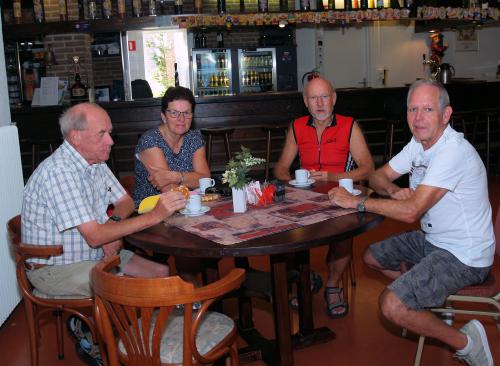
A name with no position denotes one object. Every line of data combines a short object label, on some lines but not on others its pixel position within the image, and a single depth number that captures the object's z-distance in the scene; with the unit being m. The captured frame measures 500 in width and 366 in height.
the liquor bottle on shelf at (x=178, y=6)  7.76
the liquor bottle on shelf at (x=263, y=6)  7.71
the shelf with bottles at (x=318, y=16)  7.53
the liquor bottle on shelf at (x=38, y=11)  7.56
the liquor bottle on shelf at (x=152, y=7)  7.76
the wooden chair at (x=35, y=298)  2.40
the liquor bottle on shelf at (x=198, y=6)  7.87
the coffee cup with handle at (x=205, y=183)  2.96
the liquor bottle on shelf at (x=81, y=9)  8.02
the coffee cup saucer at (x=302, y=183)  2.97
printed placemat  2.18
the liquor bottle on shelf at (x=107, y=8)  7.60
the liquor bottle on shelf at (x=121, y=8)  7.63
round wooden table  2.00
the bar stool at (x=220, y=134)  5.88
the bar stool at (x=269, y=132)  6.04
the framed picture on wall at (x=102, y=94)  9.05
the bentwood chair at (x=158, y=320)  1.70
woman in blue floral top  3.27
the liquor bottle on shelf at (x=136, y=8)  7.67
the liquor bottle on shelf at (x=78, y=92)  7.04
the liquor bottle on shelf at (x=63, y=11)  7.64
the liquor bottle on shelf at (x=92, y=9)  7.58
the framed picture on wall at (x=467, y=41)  10.16
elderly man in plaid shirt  2.31
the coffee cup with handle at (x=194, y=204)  2.50
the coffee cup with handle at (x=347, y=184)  2.70
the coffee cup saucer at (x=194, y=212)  2.49
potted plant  2.45
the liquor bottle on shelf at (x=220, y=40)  9.07
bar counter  6.47
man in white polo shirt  2.28
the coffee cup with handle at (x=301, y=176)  2.99
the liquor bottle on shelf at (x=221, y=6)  7.68
